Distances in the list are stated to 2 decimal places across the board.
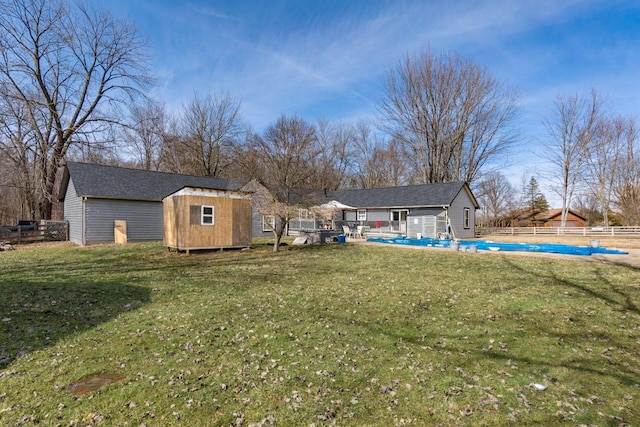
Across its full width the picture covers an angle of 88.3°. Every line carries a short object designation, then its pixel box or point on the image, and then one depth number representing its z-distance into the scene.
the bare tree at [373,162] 41.75
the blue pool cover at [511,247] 14.34
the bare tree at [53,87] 22.31
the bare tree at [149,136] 35.34
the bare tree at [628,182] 30.03
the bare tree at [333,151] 40.59
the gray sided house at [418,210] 23.50
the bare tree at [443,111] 31.77
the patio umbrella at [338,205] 25.48
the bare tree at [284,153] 30.70
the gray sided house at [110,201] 18.48
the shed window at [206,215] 14.34
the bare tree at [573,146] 31.98
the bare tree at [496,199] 48.00
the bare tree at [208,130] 34.94
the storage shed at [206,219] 13.98
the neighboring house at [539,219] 47.06
